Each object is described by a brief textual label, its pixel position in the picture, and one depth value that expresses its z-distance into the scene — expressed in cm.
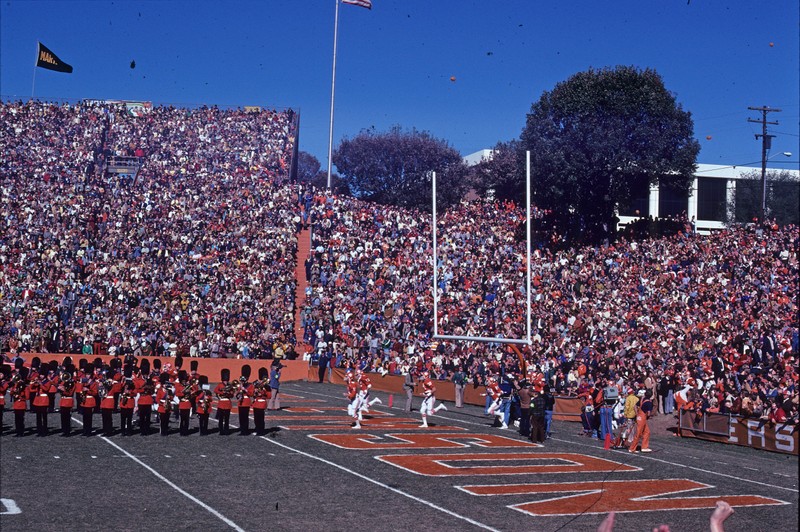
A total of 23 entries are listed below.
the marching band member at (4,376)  2236
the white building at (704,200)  6008
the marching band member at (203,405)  2238
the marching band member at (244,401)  2245
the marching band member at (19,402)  2202
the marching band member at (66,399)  2208
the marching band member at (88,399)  2209
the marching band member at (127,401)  2225
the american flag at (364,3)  4627
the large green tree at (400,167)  7106
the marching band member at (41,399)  2183
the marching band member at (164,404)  2247
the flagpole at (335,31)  5631
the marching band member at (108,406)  2227
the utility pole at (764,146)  4056
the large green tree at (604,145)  4656
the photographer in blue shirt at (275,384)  2805
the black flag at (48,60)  5494
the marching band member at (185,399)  2246
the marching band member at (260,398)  2236
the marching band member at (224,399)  2244
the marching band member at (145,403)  2242
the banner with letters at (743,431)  2286
